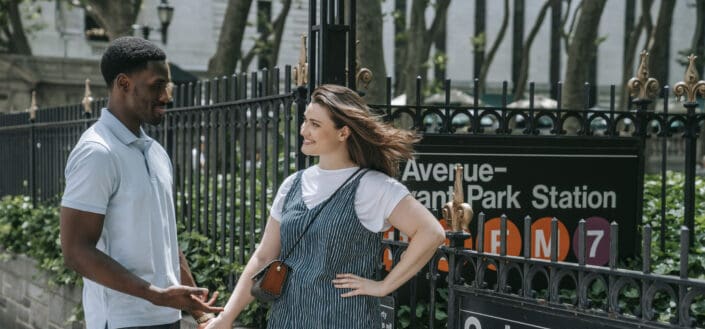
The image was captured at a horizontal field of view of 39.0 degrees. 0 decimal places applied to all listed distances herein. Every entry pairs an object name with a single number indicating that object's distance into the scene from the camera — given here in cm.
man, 360
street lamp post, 2119
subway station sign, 542
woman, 354
